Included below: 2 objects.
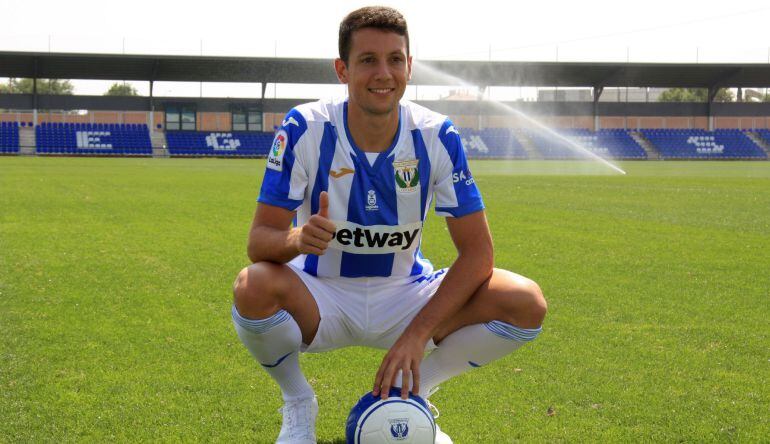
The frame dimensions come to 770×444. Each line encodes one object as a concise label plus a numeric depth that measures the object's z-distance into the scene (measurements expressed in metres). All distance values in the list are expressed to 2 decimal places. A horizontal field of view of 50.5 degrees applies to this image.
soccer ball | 2.81
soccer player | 3.04
